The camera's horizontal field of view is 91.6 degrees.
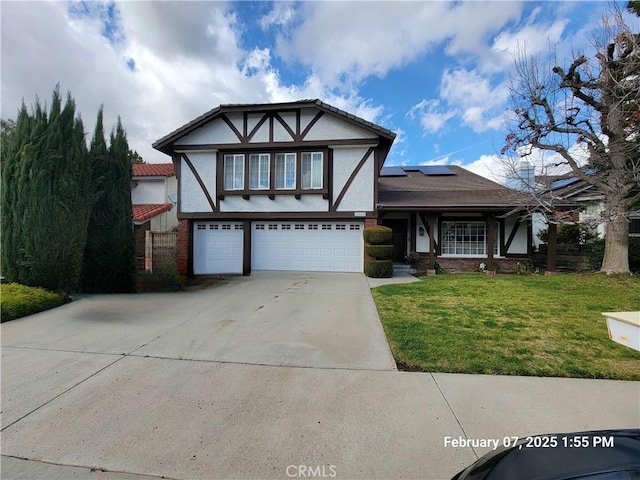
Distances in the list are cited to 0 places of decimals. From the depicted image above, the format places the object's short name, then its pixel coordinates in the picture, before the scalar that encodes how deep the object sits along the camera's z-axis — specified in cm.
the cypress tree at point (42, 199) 730
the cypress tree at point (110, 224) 878
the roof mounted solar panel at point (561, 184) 1103
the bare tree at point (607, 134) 889
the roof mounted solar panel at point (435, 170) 1738
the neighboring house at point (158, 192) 1809
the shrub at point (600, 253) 1149
